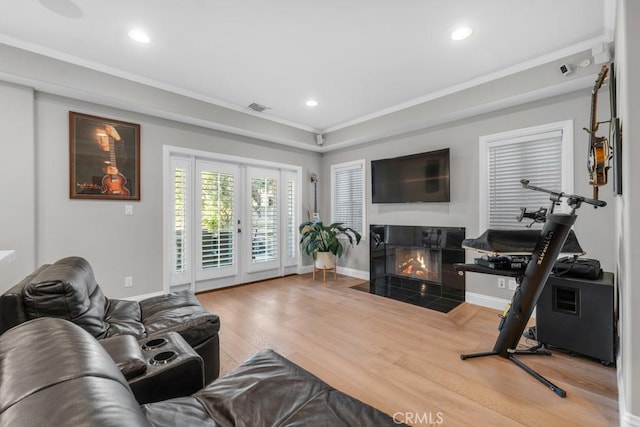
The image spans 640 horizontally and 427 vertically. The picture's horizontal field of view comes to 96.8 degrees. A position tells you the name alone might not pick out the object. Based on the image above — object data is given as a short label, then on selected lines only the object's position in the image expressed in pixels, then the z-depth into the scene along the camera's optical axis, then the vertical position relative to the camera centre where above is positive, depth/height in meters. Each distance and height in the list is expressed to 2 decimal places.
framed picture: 3.14 +0.65
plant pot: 4.75 -0.80
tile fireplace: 3.74 -0.81
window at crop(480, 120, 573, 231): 2.95 +0.48
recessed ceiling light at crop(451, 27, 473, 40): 2.37 +1.52
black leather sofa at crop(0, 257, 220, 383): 1.43 -0.66
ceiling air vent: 3.96 +1.51
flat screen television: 3.84 +0.49
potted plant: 4.77 -0.52
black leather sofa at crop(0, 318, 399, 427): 0.54 -0.41
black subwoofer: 2.08 -0.82
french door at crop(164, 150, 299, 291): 3.93 -0.15
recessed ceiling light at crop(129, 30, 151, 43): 2.42 +1.54
